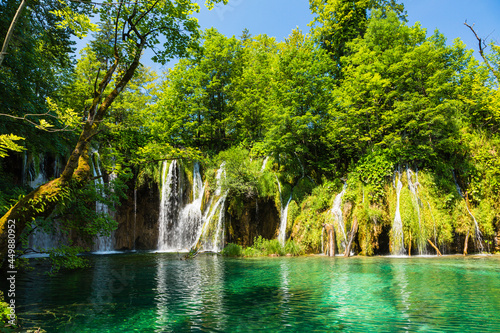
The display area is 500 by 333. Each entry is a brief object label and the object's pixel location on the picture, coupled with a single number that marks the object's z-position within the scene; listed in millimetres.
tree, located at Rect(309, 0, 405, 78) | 26984
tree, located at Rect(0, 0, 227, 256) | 4973
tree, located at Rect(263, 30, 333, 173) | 18766
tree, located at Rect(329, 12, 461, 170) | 16531
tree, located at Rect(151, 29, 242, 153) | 24031
